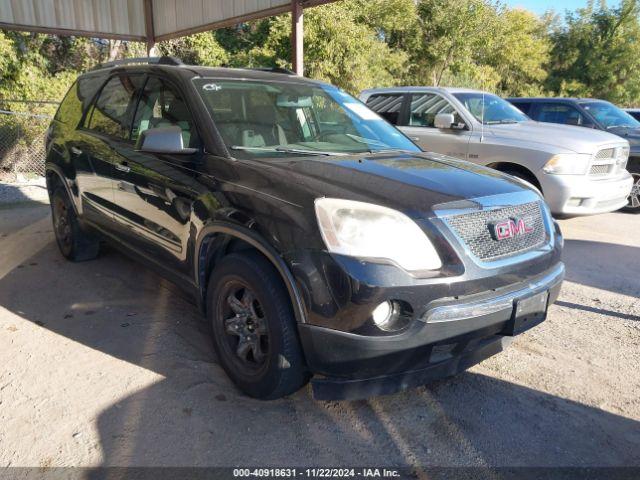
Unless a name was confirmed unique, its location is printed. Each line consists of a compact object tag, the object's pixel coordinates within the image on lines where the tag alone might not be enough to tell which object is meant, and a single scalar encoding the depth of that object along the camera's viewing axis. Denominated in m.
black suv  2.39
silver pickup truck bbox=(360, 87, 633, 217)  6.26
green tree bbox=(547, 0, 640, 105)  31.05
